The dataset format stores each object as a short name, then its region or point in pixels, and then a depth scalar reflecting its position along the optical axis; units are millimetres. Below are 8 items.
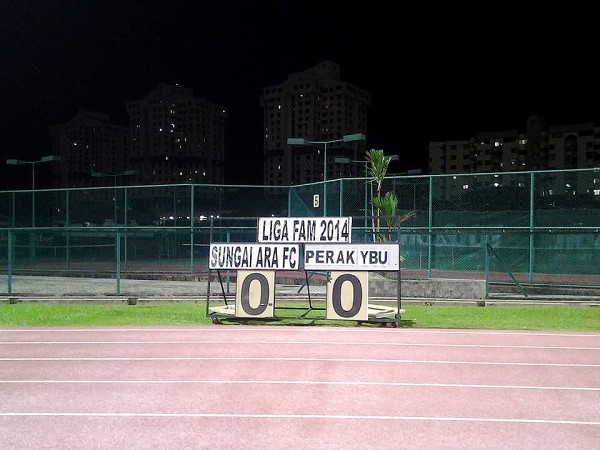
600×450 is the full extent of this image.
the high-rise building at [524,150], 115506
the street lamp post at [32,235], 25809
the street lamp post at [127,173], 37025
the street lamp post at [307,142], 25703
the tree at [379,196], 17484
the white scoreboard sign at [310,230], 12398
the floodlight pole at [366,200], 19444
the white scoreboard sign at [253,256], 12500
